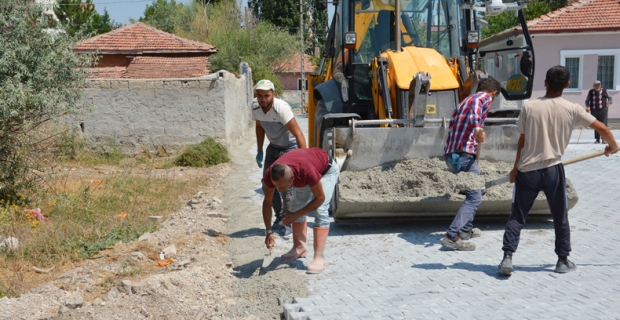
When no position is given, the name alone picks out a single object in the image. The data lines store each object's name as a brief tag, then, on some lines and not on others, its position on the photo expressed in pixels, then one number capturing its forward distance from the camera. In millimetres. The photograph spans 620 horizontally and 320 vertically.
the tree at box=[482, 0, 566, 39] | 31656
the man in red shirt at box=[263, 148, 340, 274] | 5750
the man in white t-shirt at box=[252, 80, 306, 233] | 7391
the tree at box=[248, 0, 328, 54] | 53500
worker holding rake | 5855
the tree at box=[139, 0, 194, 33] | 56238
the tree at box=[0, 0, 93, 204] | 8805
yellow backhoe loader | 7938
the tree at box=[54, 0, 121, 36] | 39406
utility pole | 40656
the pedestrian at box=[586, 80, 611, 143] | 17870
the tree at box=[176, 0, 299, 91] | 46406
